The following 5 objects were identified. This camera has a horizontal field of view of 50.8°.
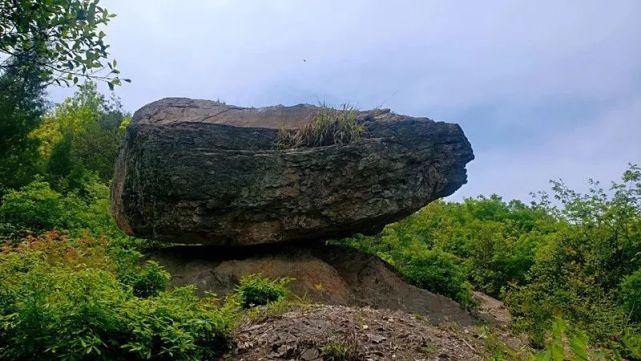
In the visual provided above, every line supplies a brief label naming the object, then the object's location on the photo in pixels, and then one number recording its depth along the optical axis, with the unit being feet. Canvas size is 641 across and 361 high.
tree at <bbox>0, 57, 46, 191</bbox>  59.36
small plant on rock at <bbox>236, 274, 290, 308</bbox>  26.32
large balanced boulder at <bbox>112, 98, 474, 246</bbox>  33.06
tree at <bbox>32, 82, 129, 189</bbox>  70.69
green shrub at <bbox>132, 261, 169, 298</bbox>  23.86
